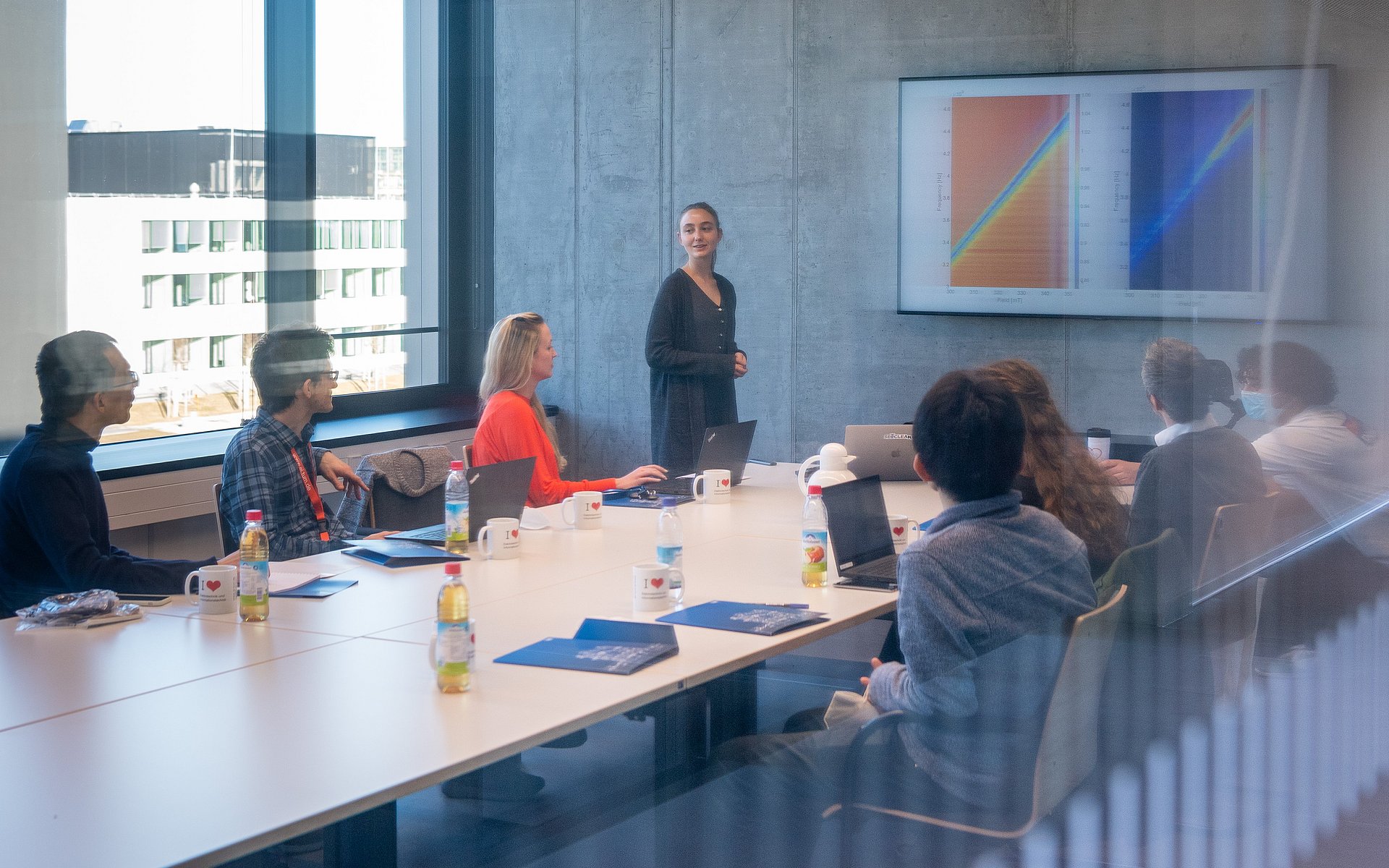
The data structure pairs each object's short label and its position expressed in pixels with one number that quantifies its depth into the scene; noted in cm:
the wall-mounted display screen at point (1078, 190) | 373
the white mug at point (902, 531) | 293
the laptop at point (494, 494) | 294
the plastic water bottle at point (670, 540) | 255
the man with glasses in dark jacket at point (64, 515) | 254
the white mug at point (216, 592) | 235
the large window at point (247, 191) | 418
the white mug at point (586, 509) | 324
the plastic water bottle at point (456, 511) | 291
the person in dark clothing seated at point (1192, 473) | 298
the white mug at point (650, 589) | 238
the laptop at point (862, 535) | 264
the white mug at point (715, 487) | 361
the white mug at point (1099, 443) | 399
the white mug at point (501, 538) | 286
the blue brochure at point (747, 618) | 222
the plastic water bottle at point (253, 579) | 229
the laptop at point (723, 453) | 372
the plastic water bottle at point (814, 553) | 261
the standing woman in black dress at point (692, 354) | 449
